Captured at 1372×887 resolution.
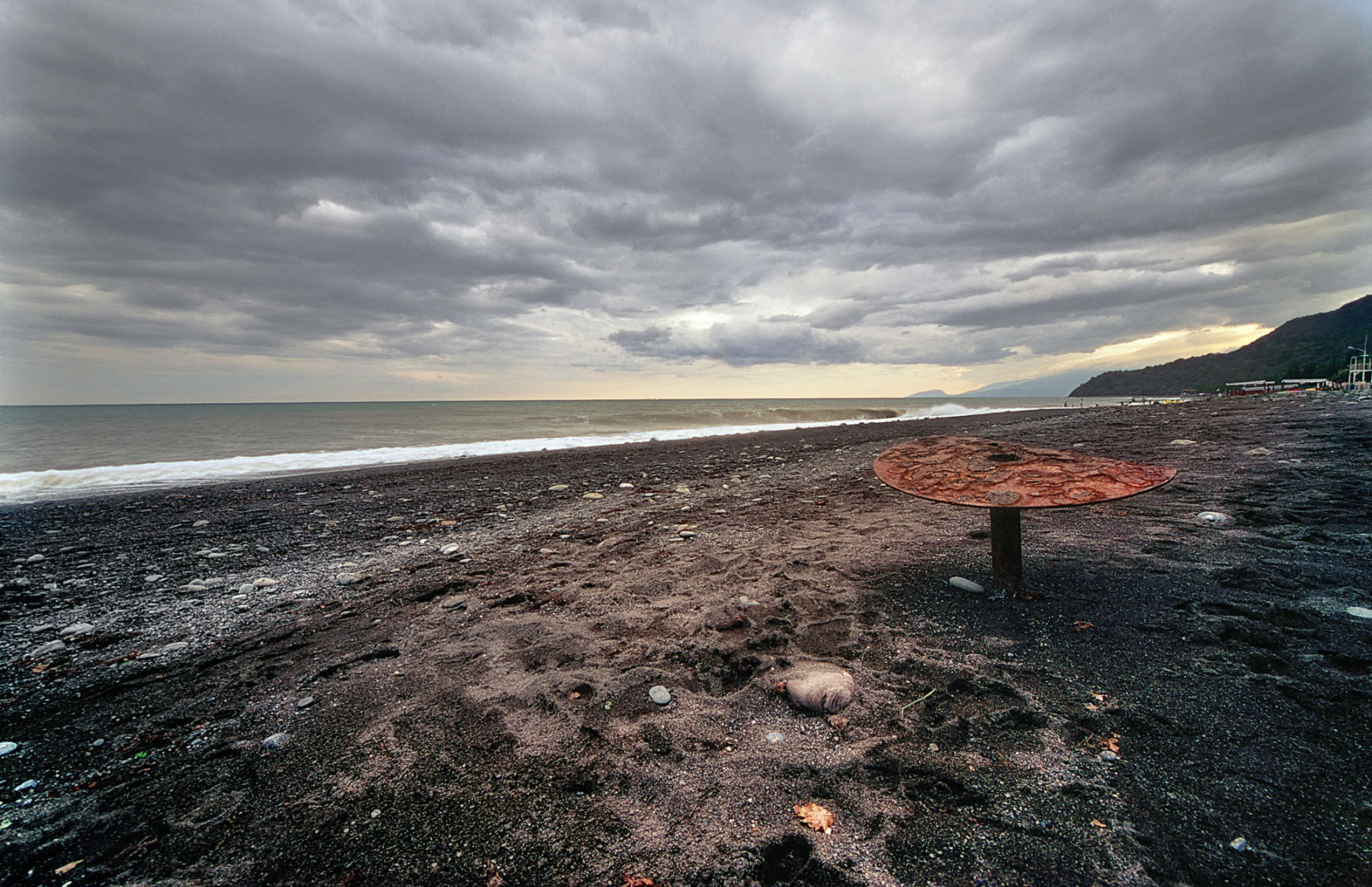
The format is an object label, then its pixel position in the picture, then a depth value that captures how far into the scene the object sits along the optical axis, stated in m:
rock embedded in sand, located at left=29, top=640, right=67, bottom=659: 3.07
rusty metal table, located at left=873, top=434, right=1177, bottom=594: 2.87
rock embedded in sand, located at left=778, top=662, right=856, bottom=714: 2.27
